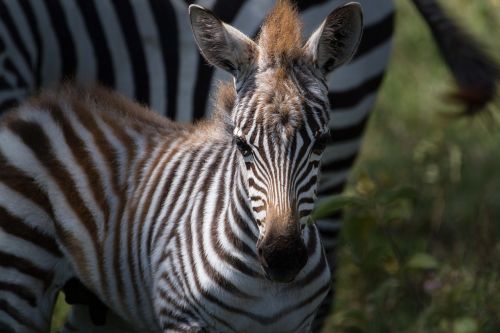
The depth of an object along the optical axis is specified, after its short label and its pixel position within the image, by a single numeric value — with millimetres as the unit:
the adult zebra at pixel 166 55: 13617
